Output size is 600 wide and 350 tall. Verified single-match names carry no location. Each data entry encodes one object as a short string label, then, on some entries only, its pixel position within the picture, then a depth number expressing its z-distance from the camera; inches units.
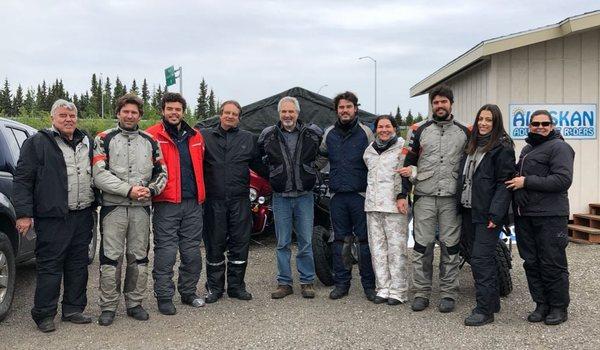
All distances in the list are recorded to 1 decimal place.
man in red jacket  205.6
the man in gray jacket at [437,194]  203.5
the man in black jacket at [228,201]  216.8
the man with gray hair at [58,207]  181.5
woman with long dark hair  187.5
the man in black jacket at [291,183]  222.1
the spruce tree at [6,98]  3602.4
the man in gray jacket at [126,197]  192.2
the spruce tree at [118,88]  4234.7
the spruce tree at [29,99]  3838.6
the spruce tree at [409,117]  3237.0
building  341.4
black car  193.9
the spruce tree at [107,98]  3941.4
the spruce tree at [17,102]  3674.2
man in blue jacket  220.5
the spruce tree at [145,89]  4563.2
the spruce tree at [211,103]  4046.3
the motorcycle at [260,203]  313.7
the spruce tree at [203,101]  3878.0
